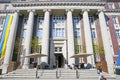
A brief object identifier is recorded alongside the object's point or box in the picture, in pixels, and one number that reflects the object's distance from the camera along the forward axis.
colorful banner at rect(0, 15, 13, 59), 15.55
